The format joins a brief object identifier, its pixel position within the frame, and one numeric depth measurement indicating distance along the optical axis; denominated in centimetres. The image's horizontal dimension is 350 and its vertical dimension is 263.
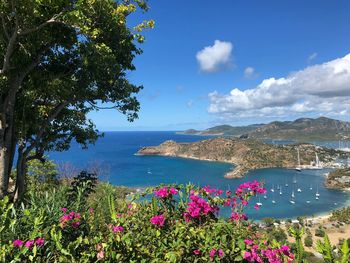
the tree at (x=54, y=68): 697
